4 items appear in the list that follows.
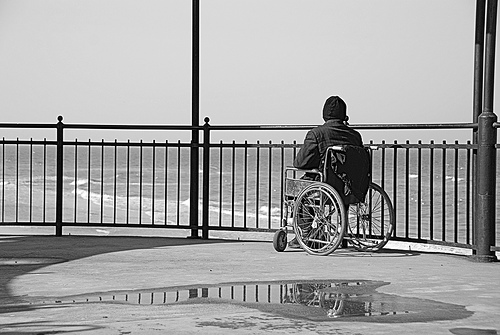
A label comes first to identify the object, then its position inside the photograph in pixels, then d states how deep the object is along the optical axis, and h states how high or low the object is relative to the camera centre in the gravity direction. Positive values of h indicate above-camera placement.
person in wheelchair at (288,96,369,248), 15.45 +0.06
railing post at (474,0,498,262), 15.01 +0.16
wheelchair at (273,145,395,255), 15.14 -0.40
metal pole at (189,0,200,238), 18.80 +0.51
